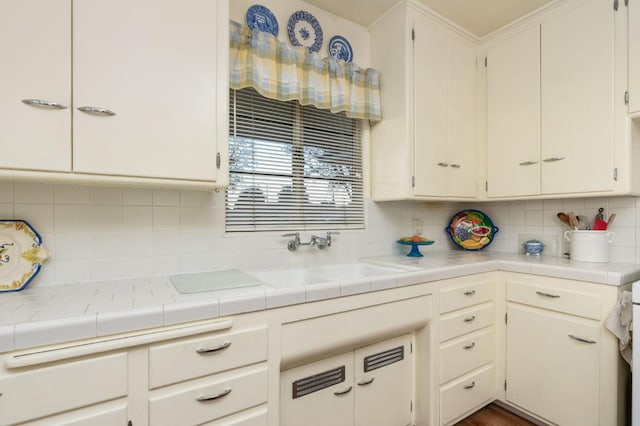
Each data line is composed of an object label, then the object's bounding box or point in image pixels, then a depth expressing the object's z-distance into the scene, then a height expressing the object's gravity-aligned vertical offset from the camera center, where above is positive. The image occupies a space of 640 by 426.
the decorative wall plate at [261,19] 1.73 +1.09
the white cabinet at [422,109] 1.97 +0.70
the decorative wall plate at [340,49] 2.03 +1.08
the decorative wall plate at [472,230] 2.48 -0.12
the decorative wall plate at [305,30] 1.88 +1.12
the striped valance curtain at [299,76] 1.62 +0.79
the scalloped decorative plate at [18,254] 1.20 -0.16
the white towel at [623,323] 1.46 -0.50
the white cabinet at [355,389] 1.35 -0.82
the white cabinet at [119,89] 1.01 +0.45
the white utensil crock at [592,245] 1.84 -0.18
